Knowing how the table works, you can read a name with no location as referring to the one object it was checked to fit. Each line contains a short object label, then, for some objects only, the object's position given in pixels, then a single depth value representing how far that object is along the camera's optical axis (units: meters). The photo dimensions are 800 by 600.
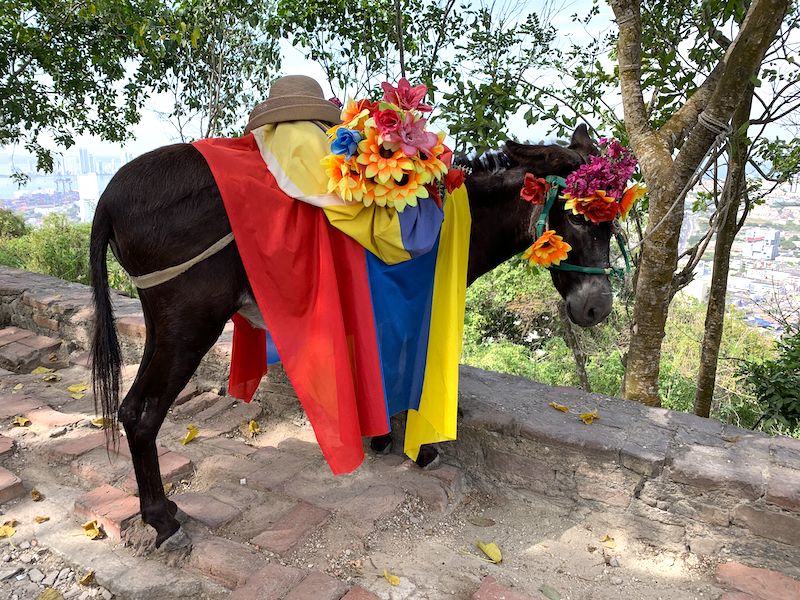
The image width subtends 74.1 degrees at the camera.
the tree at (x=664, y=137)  2.63
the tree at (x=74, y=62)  5.12
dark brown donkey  1.95
